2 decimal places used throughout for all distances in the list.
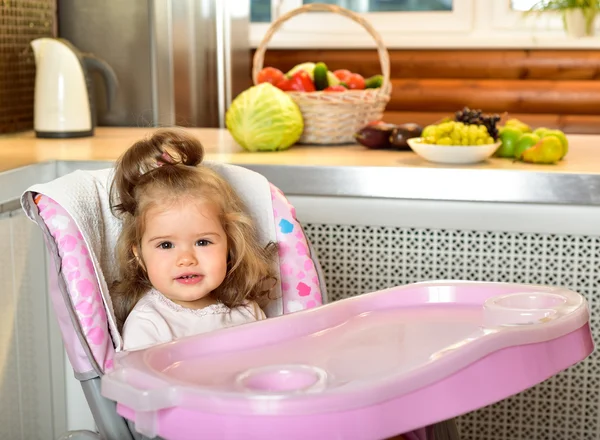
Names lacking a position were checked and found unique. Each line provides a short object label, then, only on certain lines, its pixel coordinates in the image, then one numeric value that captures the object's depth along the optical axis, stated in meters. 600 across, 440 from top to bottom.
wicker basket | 2.12
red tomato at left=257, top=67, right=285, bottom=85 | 2.21
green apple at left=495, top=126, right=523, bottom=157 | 1.99
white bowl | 1.86
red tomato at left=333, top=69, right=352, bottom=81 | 2.30
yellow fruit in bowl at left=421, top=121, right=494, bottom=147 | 1.91
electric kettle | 2.23
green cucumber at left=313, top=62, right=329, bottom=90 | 2.23
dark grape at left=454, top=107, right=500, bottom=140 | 1.98
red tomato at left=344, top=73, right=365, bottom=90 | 2.28
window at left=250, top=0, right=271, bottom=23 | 4.13
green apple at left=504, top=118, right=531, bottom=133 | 2.05
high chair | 0.86
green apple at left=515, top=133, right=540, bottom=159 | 1.94
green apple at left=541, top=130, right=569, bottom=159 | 1.89
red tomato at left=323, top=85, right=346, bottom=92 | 2.15
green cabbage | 2.04
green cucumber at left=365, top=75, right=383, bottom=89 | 2.34
